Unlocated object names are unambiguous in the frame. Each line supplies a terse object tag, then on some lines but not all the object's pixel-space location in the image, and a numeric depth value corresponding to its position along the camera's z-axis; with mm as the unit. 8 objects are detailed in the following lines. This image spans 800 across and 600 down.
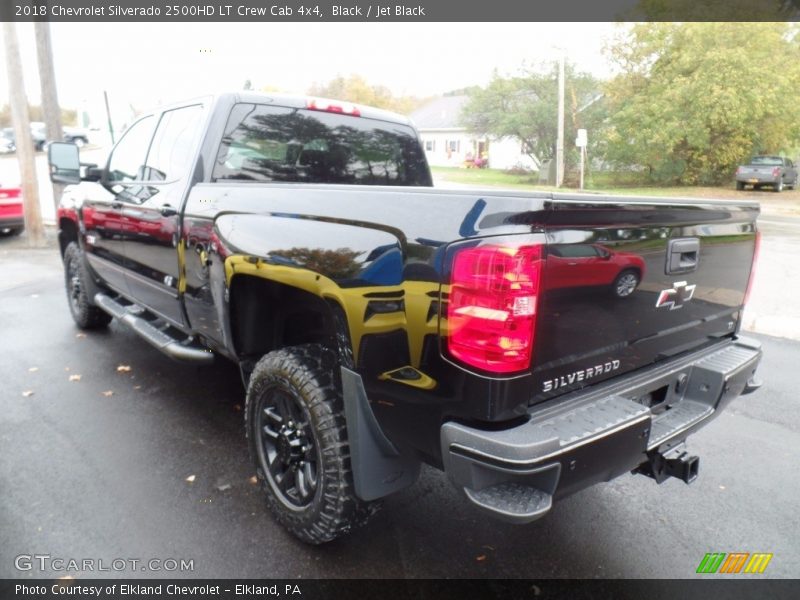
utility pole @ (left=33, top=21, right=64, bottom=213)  10484
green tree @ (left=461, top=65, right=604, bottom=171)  29062
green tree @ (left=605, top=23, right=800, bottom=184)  25047
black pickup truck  1932
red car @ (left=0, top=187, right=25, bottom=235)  11266
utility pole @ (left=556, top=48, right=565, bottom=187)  23469
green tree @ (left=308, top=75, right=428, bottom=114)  54469
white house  33594
